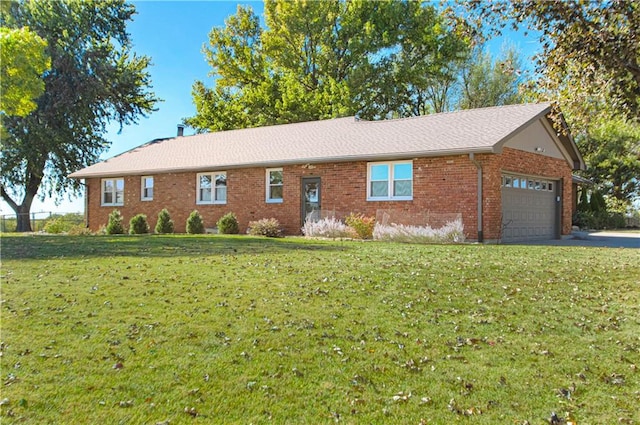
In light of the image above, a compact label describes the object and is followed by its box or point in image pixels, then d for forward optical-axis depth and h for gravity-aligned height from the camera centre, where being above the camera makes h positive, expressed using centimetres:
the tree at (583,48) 824 +269
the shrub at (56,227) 2348 -87
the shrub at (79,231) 2173 -97
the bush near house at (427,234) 1526 -69
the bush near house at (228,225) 1988 -61
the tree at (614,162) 3478 +345
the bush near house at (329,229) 1698 -64
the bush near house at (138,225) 2141 -69
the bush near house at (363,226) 1656 -51
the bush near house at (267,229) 1823 -69
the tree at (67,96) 2988 +706
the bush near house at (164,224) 2106 -62
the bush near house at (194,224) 2036 -59
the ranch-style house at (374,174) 1611 +136
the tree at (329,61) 3306 +1024
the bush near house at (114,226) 2173 -74
